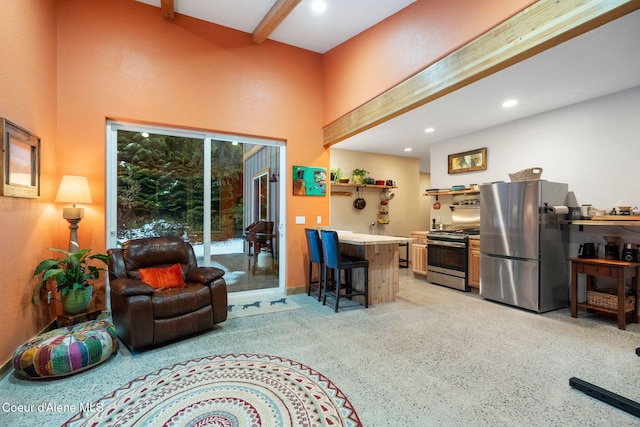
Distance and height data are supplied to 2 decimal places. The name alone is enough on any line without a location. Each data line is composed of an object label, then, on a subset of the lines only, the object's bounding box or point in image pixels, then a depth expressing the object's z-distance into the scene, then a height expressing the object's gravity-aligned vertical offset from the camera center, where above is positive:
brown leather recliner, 2.59 -0.78
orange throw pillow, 3.08 -0.66
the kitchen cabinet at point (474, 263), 4.54 -0.76
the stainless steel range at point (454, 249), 4.74 -0.59
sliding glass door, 3.76 +0.34
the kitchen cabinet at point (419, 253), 5.50 -0.74
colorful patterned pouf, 2.13 -1.04
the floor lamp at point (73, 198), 3.08 +0.19
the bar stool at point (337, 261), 3.67 -0.61
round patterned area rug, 1.76 -1.23
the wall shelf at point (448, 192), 5.16 +0.42
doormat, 3.73 -1.24
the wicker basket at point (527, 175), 3.78 +0.53
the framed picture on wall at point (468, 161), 5.07 +0.98
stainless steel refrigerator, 3.66 -0.42
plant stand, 2.92 -1.04
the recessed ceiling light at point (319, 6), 3.56 +2.61
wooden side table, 3.14 -0.67
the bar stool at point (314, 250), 4.18 -0.52
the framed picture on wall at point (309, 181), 4.71 +0.57
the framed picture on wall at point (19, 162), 2.28 +0.47
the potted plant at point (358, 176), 6.30 +0.85
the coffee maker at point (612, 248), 3.39 -0.40
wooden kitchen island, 3.99 -0.73
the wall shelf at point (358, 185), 6.12 +0.65
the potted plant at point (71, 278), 2.79 -0.62
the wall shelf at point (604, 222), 3.09 -0.09
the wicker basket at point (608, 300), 3.27 -0.99
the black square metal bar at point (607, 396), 1.82 -1.20
